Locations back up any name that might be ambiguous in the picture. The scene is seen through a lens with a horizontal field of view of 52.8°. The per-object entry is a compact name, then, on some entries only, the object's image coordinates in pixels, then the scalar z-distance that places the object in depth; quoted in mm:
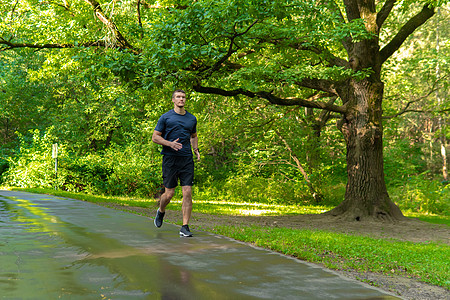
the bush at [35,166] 22688
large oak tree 10453
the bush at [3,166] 28500
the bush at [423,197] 18578
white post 20844
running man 7477
